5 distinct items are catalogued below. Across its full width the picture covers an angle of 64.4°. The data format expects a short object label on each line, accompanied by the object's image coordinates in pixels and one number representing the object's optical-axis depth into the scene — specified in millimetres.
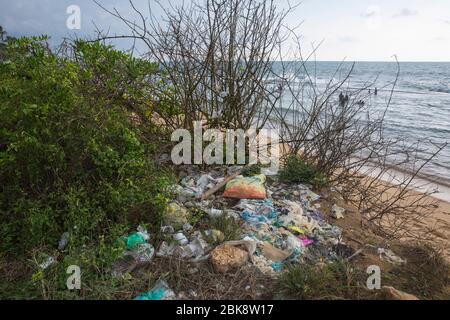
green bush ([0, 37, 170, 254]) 2566
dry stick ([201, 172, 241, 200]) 3549
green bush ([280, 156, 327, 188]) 4043
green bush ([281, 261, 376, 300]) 2289
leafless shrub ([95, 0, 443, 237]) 4230
